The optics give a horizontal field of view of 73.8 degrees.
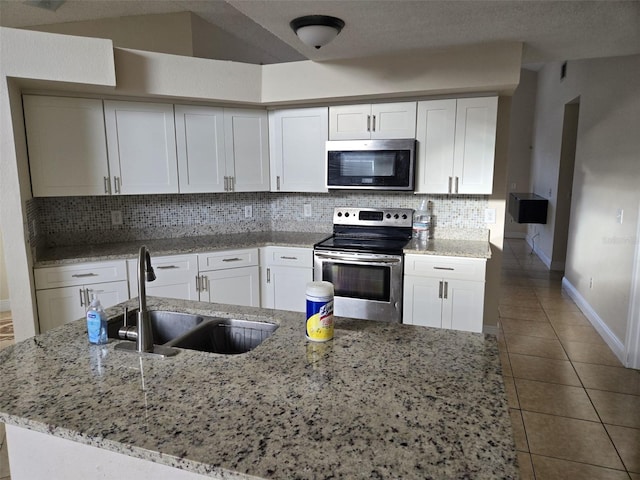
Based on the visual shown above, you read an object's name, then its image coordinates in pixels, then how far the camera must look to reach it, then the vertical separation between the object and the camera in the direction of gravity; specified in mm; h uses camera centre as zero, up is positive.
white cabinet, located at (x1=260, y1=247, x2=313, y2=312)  3553 -793
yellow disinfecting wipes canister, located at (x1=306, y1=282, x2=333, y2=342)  1404 -438
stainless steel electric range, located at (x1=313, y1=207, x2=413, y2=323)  3240 -717
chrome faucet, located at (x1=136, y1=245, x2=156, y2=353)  1391 -449
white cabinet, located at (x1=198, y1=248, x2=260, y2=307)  3461 -790
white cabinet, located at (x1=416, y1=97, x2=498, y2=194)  3186 +279
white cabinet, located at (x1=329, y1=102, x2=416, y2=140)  3338 +479
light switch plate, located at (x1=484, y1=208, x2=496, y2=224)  3555 -281
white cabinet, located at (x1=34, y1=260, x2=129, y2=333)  2977 -764
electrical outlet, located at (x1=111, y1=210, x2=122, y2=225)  3660 -304
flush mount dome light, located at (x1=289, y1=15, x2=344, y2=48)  2264 +821
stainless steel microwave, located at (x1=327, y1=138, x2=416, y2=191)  3344 +137
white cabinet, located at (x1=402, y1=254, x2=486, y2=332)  3090 -810
